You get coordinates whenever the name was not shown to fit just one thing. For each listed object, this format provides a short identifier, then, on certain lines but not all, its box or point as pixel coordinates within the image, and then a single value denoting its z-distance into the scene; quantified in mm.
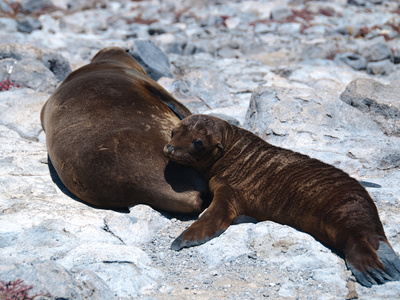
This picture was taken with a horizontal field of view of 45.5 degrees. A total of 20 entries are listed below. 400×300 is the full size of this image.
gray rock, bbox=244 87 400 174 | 5145
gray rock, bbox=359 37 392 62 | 10422
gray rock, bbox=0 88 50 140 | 6448
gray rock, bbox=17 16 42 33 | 12961
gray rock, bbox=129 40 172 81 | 8266
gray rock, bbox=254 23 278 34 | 13440
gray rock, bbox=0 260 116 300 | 2762
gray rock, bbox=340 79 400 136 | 6031
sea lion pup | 3391
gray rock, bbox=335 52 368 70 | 10164
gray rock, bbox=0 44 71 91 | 8109
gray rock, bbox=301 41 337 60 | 10766
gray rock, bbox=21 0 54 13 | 15532
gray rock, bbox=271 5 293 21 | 14876
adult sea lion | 4328
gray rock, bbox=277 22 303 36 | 13352
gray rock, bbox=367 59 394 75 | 9859
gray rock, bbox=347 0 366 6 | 16578
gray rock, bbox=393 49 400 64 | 10414
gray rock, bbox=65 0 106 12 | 16688
